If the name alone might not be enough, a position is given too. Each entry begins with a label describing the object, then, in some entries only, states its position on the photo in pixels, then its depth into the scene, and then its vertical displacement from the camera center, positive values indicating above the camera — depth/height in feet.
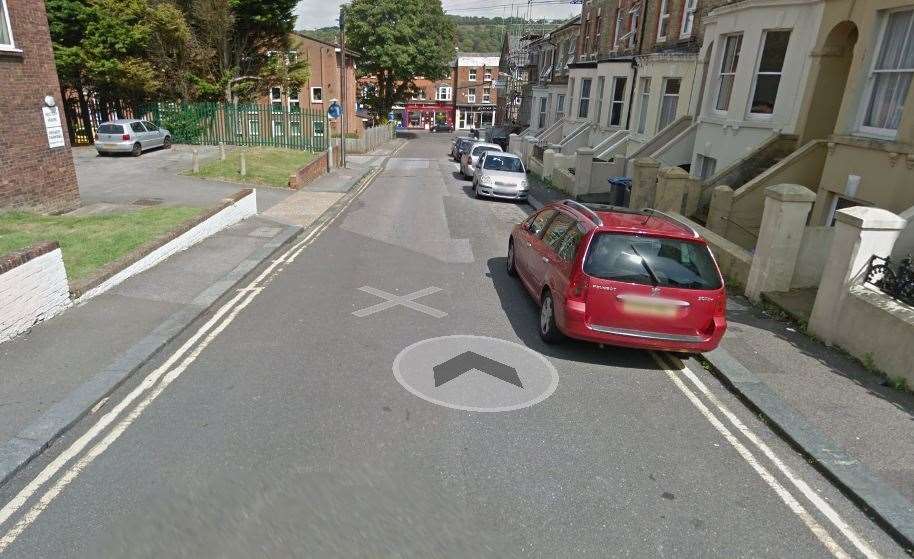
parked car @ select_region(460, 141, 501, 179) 79.45 -7.48
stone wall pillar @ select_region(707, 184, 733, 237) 35.88 -5.99
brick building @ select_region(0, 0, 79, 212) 34.76 -2.06
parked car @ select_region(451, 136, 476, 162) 103.20 -7.92
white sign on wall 38.09 -2.72
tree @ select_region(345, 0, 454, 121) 157.48 +18.79
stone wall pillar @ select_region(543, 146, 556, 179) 74.28 -7.08
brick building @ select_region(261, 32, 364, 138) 130.96 +4.27
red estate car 18.78 -5.97
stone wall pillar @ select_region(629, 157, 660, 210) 45.13 -5.48
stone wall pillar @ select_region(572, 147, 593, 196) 58.75 -6.30
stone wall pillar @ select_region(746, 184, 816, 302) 24.80 -5.48
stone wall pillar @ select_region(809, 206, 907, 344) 20.10 -4.77
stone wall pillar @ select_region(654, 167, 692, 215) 39.75 -5.42
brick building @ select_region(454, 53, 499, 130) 246.88 +8.61
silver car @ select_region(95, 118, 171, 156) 71.61 -6.11
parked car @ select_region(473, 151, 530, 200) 58.75 -7.98
